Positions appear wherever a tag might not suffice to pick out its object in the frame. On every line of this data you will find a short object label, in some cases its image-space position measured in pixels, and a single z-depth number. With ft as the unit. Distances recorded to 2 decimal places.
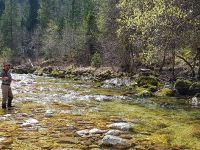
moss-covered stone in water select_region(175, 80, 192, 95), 66.44
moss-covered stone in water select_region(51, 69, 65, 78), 133.83
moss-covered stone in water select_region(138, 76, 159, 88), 74.54
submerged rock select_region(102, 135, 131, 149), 27.29
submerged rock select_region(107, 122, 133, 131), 32.72
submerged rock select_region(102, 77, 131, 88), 84.69
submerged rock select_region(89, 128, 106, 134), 31.34
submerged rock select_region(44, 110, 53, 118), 39.63
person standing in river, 45.18
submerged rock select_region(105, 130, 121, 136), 30.51
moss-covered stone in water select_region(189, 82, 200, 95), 65.64
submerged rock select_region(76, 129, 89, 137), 30.49
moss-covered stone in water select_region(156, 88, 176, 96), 64.41
